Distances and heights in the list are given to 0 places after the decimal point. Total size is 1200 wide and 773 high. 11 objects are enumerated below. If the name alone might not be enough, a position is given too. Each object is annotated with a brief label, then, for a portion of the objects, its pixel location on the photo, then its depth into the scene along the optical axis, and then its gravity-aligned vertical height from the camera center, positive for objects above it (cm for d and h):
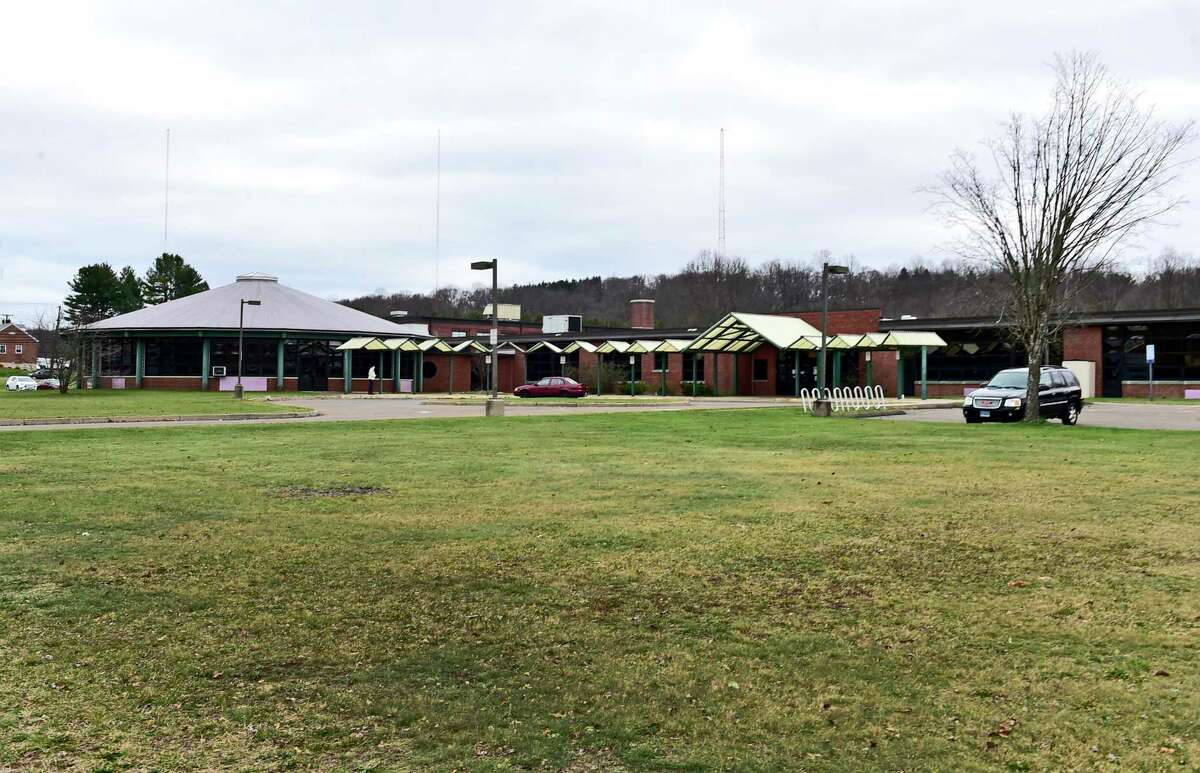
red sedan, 5612 -84
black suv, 2862 -64
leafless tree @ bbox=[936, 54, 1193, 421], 2697 +391
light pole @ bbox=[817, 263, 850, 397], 3331 +225
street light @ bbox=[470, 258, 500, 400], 3050 +313
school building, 5225 +128
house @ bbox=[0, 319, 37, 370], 16950 +378
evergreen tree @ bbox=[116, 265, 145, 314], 11169 +840
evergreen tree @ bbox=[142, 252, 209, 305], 11244 +971
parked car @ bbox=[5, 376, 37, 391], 6331 -86
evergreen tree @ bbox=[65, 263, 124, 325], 11075 +836
